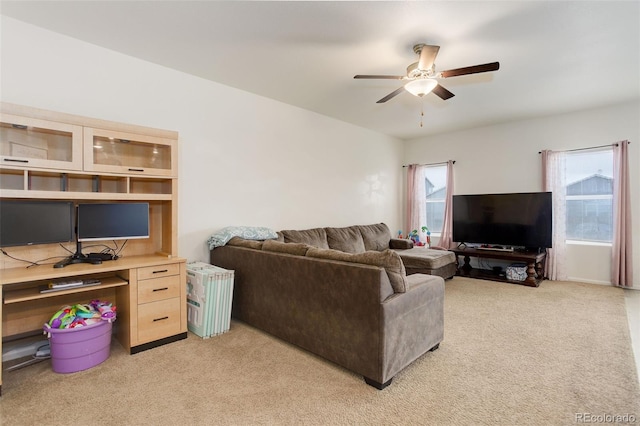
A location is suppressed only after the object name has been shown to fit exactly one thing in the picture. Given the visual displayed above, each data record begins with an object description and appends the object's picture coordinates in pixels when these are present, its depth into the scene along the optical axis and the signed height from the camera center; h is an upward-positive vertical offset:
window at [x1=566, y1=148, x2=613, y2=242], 4.69 +0.28
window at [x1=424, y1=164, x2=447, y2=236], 6.36 +0.37
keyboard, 2.29 -0.56
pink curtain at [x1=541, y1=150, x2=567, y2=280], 4.95 +0.09
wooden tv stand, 4.71 -0.79
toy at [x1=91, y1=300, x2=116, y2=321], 2.45 -0.78
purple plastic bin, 2.24 -0.99
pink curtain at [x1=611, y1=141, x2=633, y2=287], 4.41 -0.09
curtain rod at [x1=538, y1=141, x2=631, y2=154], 4.53 +1.01
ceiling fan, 2.53 +1.22
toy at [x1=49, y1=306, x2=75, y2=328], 2.28 -0.80
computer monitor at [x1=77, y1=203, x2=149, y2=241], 2.64 -0.08
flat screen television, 4.87 -0.10
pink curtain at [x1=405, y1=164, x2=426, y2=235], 6.51 +0.35
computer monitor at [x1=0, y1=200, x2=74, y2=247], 2.28 -0.08
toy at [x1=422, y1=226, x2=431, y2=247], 6.10 -0.39
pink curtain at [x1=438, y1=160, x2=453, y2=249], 6.03 -0.06
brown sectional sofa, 2.06 -0.70
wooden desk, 2.40 -0.75
